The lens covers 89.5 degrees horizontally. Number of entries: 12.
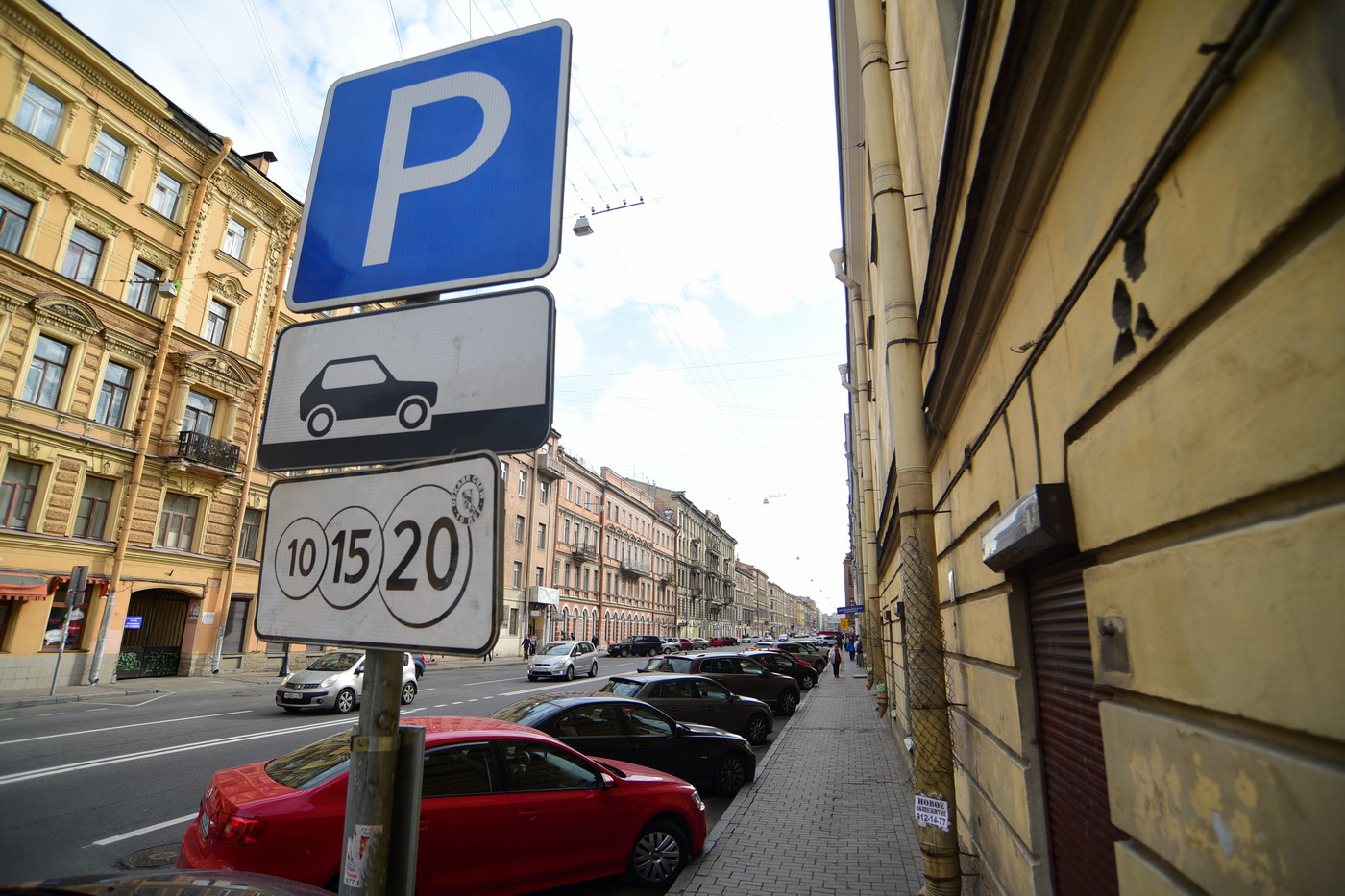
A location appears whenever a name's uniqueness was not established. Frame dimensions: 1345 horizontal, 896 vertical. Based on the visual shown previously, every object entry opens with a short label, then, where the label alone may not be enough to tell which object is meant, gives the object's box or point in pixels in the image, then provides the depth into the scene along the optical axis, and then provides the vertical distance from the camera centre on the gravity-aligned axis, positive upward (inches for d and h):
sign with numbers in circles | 60.4 +5.0
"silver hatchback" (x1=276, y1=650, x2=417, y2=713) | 589.3 -64.9
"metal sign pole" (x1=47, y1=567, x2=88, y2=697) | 678.5 +19.9
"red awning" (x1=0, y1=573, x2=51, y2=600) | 699.4 +15.3
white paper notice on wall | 185.9 -49.4
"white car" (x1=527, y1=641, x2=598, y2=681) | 988.6 -62.9
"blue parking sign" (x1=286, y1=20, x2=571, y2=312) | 82.9 +56.1
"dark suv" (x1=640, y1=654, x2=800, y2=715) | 687.1 -57.2
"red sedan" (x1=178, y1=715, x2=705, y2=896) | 171.3 -57.2
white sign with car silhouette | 70.0 +24.4
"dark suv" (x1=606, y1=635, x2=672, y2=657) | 1818.4 -71.7
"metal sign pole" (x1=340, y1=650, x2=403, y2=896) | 64.1 -15.9
